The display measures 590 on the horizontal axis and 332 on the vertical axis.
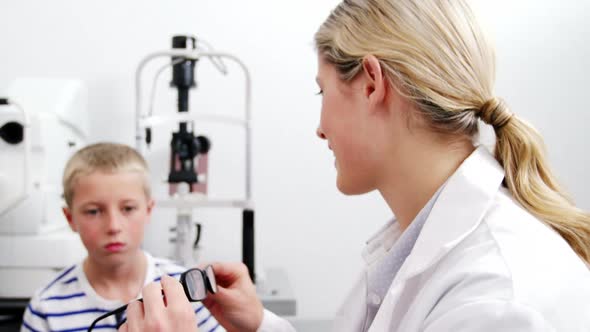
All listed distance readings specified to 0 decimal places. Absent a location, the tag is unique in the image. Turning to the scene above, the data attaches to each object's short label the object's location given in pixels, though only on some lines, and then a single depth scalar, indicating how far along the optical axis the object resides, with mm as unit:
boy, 1294
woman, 635
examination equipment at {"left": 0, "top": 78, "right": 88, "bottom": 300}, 1478
